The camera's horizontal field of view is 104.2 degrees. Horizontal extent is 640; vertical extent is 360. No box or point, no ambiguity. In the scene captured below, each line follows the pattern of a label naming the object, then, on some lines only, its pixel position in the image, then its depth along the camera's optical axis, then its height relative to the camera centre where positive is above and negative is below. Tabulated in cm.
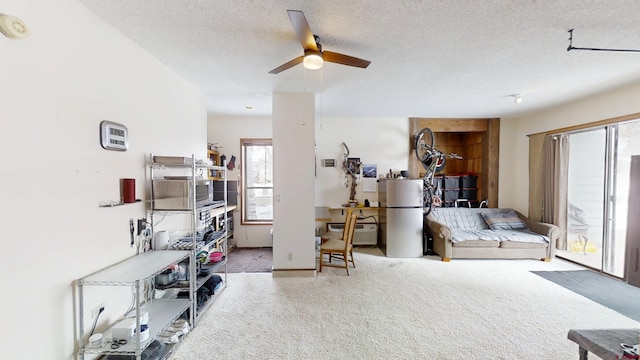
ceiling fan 161 +96
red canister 211 -15
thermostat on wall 192 +31
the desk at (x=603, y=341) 146 -103
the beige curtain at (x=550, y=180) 428 -8
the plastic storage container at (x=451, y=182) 542 -16
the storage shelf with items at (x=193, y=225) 248 -65
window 523 -21
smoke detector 130 +79
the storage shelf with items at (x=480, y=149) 529 +57
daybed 424 -115
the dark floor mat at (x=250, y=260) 396 -151
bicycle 492 +25
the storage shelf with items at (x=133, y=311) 170 -115
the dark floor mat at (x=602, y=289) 282 -148
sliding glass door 364 -30
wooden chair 369 -107
